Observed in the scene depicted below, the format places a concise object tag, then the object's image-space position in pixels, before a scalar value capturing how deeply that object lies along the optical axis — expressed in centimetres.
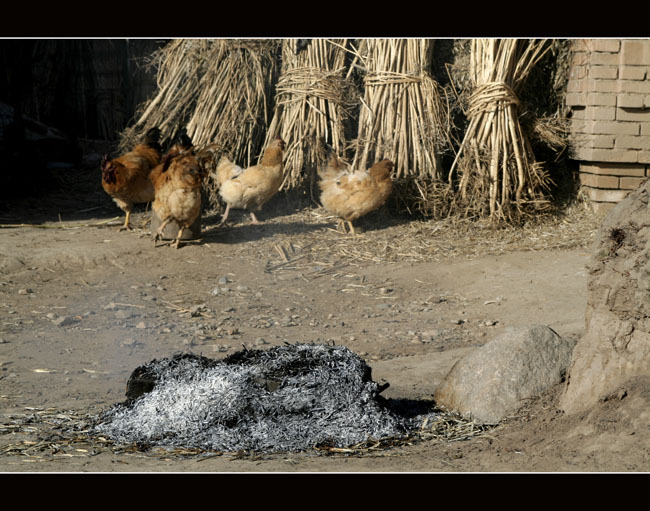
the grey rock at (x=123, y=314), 1172
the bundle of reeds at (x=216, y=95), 1802
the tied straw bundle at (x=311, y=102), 1798
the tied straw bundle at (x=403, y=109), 1733
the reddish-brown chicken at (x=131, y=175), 1594
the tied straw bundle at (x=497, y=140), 1681
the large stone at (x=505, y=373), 729
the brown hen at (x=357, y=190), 1655
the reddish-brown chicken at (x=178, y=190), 1498
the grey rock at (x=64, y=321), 1130
